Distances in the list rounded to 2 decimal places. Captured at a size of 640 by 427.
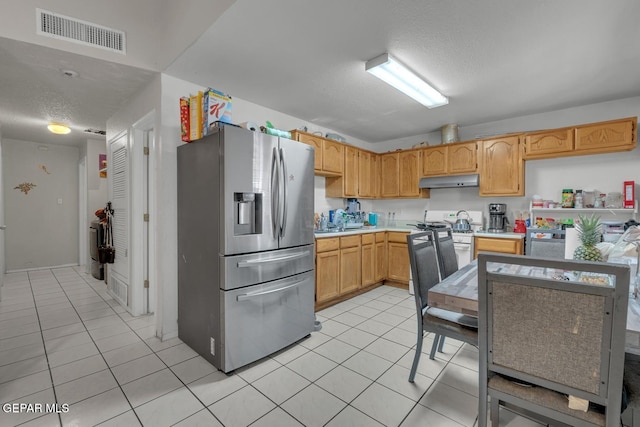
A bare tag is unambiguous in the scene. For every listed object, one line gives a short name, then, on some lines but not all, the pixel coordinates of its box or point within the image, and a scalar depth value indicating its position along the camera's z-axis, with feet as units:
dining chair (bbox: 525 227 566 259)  8.04
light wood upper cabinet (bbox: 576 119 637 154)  9.78
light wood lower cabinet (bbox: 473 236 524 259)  11.06
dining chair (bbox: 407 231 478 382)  5.85
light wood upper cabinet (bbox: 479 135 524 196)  11.84
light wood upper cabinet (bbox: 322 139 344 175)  12.66
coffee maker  12.50
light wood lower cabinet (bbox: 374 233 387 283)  14.14
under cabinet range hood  12.82
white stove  11.97
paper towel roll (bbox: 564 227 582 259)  6.06
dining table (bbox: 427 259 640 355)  3.31
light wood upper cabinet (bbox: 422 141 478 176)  12.97
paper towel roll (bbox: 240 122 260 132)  7.51
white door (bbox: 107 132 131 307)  10.78
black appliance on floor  13.38
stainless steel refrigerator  6.77
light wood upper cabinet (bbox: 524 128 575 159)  10.84
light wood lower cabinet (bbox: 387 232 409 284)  13.87
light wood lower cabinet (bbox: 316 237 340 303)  10.94
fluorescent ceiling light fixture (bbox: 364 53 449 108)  7.67
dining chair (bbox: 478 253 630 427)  3.16
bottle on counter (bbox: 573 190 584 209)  10.84
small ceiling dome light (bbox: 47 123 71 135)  12.40
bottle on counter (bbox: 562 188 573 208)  11.05
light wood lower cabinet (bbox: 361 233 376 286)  13.17
